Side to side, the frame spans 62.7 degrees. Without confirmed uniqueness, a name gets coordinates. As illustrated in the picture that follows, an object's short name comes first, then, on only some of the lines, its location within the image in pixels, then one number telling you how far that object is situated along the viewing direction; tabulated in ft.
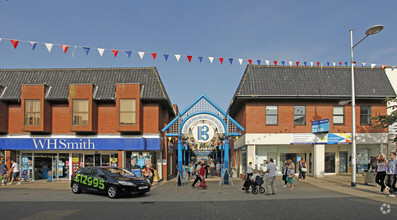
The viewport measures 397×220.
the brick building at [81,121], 71.51
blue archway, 60.64
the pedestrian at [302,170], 64.67
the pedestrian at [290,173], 53.47
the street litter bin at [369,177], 57.67
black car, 43.52
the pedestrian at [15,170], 64.90
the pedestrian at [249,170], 57.20
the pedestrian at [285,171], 55.05
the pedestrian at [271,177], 46.44
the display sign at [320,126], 68.95
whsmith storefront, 72.23
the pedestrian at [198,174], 55.55
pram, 47.98
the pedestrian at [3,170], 63.26
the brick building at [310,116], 73.92
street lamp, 54.70
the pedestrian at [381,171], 45.65
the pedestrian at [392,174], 43.01
